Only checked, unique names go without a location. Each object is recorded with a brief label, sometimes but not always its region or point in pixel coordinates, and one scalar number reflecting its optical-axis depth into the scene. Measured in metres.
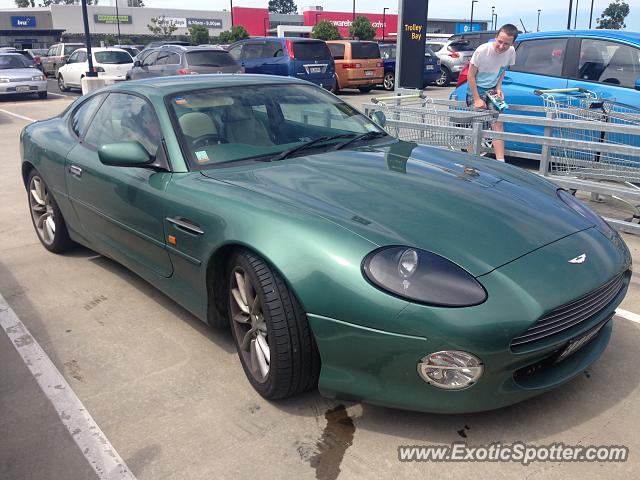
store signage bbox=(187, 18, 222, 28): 70.50
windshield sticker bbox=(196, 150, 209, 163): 3.35
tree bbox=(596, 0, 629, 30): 75.69
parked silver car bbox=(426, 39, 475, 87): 21.20
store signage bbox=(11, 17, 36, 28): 63.25
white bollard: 17.17
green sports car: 2.32
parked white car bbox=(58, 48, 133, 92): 19.75
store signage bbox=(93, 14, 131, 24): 67.06
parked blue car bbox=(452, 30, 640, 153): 6.73
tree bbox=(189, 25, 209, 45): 53.50
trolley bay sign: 9.85
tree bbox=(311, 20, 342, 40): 51.66
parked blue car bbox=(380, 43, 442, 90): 19.67
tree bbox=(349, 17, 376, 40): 52.61
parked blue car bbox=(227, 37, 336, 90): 16.20
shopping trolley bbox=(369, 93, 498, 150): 5.46
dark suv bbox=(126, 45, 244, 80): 14.96
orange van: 18.28
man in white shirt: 6.68
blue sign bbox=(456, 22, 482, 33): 71.31
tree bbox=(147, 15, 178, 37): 65.25
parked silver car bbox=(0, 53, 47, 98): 17.44
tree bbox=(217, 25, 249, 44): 51.60
